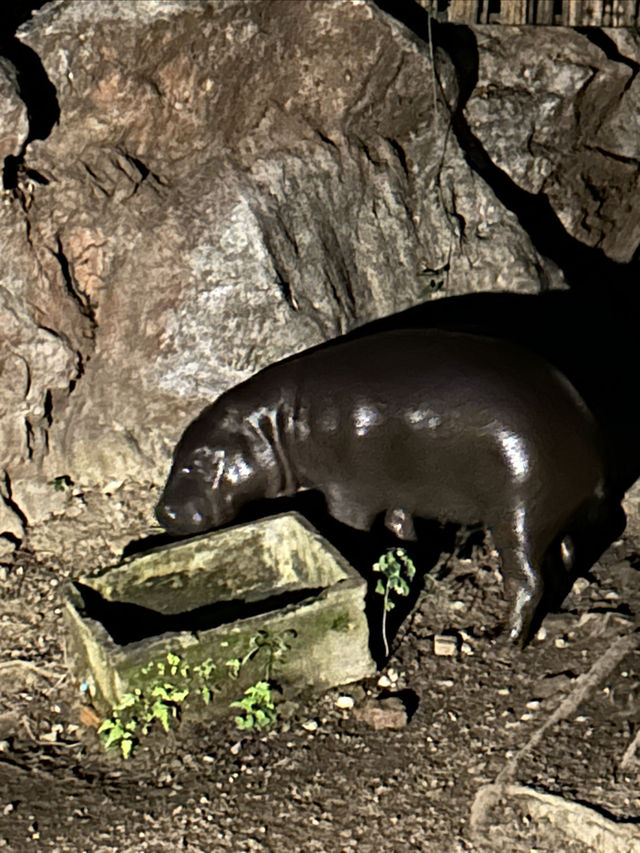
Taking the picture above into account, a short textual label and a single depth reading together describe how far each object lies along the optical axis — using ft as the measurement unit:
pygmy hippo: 18.17
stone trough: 16.75
